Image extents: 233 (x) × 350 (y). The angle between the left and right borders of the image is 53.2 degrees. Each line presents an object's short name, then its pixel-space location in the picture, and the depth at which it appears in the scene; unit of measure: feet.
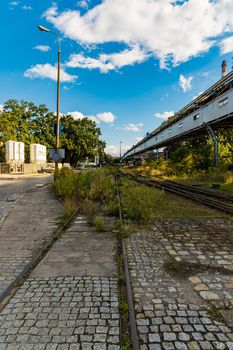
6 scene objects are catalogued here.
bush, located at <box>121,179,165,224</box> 24.85
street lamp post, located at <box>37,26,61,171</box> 50.88
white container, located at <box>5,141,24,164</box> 111.80
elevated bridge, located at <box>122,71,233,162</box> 65.41
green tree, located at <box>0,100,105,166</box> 144.77
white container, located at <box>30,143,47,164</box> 128.67
